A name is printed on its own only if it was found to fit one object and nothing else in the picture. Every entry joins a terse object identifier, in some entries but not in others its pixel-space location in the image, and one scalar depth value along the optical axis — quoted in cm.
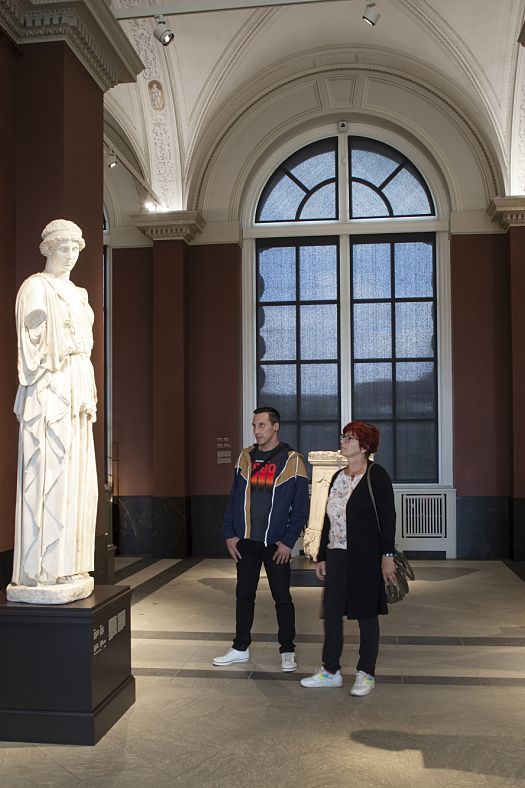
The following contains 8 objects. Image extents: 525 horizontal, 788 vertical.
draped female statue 410
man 522
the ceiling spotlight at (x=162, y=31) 632
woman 462
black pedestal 398
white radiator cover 1088
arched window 1130
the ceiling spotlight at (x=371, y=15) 618
